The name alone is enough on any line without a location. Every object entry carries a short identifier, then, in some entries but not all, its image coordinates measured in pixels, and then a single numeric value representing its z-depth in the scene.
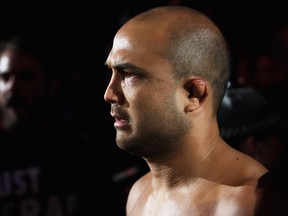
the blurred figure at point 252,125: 2.18
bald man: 1.51
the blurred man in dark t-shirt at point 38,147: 2.62
